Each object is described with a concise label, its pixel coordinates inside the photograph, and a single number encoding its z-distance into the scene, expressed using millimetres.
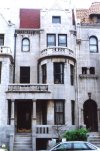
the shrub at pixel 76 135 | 33281
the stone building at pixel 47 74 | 37344
